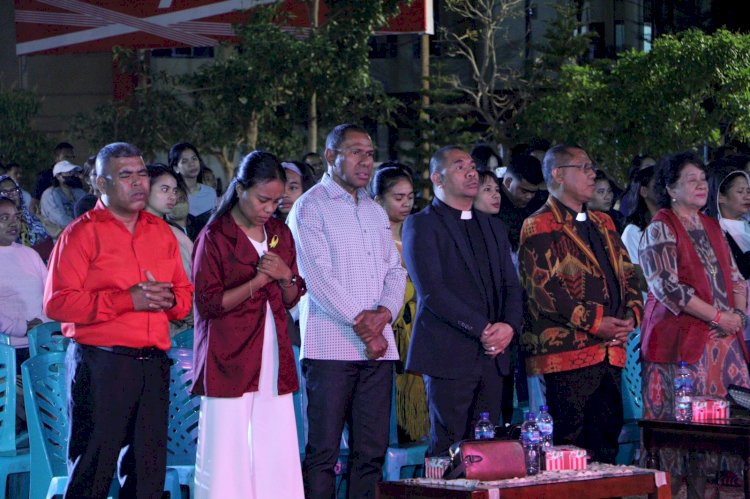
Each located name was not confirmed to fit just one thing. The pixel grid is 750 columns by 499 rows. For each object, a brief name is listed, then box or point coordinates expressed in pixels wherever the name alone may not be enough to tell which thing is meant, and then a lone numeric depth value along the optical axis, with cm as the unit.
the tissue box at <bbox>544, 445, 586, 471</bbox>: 866
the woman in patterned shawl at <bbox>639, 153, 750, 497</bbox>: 1072
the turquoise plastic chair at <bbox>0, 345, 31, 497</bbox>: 957
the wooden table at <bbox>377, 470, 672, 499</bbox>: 801
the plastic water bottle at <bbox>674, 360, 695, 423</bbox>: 1003
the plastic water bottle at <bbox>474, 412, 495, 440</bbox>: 895
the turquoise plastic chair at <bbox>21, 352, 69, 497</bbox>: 921
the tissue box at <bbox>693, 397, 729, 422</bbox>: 993
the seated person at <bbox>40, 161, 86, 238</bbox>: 1743
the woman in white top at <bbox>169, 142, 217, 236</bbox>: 1436
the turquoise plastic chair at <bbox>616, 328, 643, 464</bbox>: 1148
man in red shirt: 831
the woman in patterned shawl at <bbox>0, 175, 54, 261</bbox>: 1372
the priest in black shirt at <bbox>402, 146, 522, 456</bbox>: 994
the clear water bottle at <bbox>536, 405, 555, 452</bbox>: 876
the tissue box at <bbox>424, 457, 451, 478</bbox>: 852
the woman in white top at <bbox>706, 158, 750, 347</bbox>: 1293
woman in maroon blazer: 874
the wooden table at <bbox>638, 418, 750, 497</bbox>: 939
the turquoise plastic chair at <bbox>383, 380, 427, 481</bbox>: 1032
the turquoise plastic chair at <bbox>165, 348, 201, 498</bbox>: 978
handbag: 821
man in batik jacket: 1027
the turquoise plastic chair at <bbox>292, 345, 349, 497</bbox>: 999
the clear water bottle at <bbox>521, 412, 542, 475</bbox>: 853
